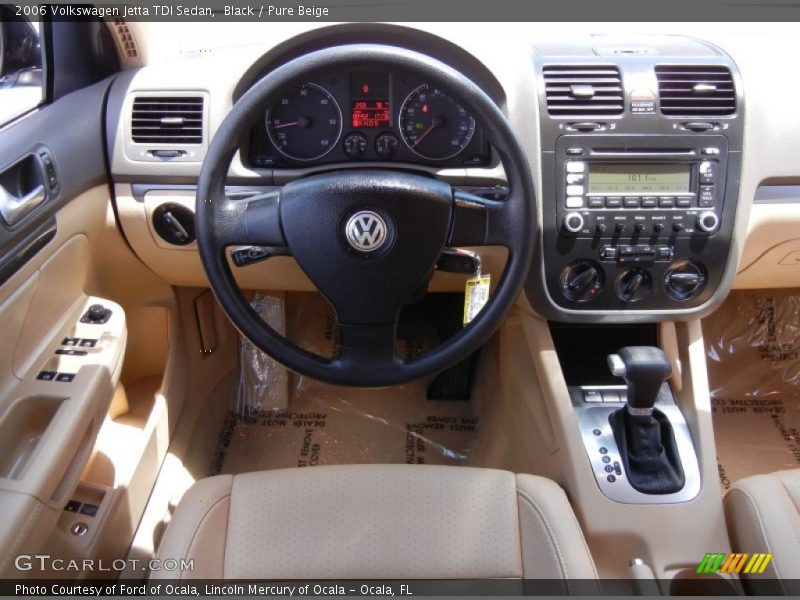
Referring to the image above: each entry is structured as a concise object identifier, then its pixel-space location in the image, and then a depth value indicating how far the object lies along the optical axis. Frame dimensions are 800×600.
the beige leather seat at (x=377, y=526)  1.09
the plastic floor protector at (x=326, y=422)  1.95
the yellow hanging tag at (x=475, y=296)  1.19
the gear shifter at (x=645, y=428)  1.31
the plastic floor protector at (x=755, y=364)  2.01
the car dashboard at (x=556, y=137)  1.36
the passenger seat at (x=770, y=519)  1.14
